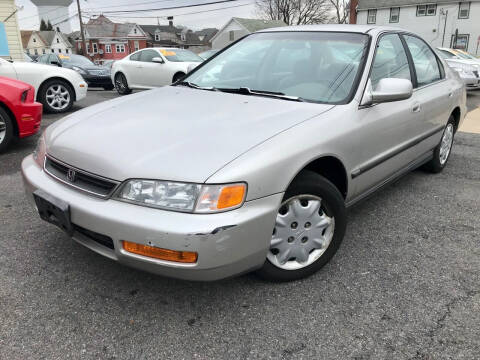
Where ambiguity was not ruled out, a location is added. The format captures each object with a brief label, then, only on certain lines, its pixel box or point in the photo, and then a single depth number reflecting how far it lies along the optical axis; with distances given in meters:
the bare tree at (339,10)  47.47
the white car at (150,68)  10.48
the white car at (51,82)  6.93
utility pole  36.62
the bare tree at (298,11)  50.53
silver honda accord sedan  1.92
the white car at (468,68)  11.82
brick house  67.94
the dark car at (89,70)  12.95
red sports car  4.88
